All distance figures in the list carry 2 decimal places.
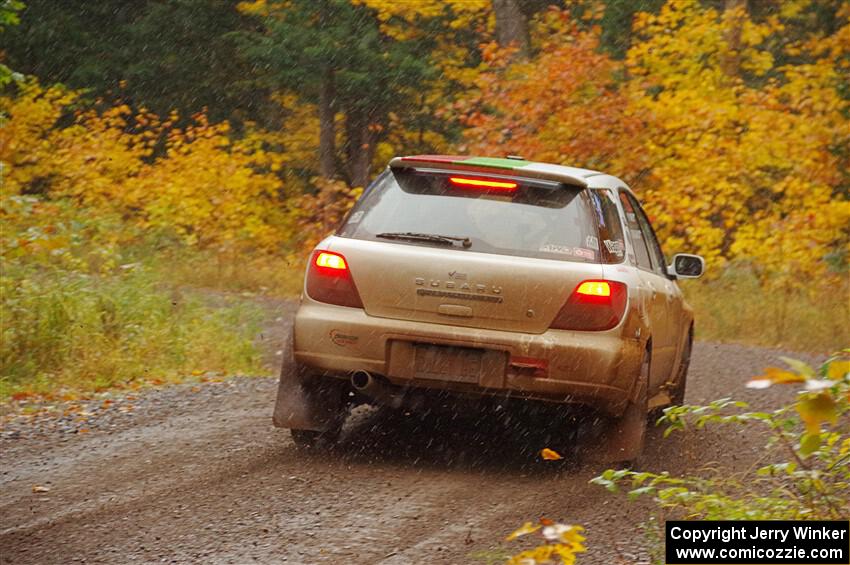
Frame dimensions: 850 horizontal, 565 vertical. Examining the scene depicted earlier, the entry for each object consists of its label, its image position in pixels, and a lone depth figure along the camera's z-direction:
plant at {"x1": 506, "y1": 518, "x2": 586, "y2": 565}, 7.91
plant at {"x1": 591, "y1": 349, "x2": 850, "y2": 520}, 7.66
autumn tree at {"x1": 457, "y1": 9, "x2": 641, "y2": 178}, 42.94
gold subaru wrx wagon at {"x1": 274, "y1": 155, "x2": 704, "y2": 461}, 13.73
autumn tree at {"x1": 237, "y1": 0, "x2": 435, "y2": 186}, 63.28
